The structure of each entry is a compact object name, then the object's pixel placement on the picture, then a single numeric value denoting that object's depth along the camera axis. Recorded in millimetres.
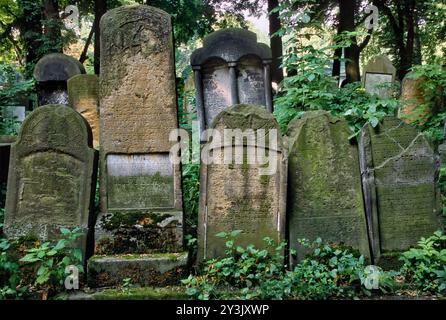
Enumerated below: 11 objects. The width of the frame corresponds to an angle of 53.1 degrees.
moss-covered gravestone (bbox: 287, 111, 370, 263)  4617
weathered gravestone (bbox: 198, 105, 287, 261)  4594
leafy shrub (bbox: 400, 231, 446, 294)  4068
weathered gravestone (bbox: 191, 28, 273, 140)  8719
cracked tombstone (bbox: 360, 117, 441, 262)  4641
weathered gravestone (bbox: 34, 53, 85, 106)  11047
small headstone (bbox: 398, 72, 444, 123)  9164
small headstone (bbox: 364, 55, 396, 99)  12592
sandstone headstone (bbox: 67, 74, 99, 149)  9625
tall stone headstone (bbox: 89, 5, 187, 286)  4688
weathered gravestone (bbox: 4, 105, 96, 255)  4570
